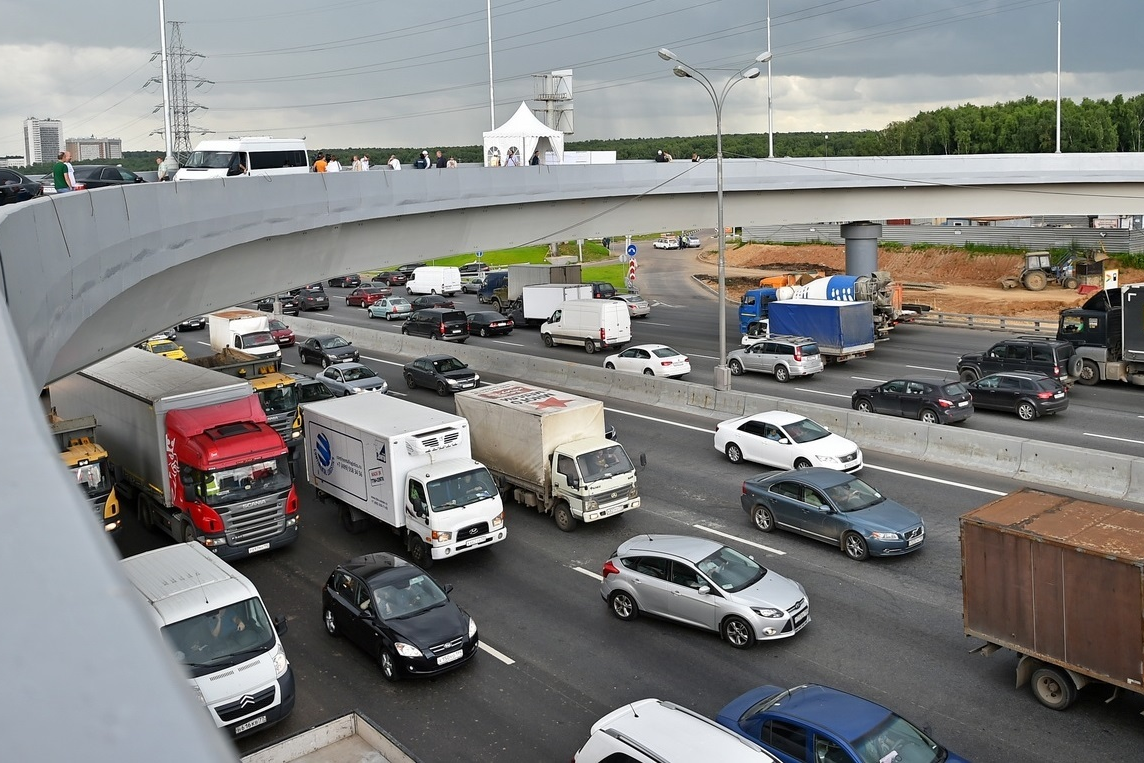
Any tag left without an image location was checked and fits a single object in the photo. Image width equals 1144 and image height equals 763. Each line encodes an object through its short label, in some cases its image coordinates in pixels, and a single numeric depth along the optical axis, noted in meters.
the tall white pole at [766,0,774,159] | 46.13
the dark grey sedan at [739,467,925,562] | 18.59
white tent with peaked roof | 41.31
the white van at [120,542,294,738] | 13.16
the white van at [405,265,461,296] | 70.50
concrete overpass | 1.65
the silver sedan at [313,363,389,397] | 32.88
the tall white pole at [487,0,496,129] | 42.16
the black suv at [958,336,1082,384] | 32.12
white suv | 10.19
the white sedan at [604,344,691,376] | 35.97
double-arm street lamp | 30.48
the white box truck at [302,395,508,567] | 19.22
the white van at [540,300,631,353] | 43.19
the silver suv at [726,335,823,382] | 35.84
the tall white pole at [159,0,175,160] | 30.55
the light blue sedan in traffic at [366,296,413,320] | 59.19
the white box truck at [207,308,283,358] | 41.56
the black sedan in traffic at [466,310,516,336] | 50.03
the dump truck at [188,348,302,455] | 26.52
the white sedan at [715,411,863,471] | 23.73
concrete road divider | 22.19
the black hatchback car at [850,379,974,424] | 27.89
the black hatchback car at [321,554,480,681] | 14.72
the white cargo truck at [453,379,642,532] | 21.03
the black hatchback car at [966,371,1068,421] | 28.78
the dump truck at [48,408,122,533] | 19.97
